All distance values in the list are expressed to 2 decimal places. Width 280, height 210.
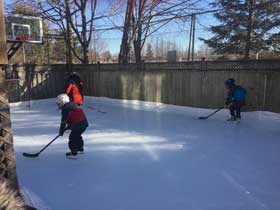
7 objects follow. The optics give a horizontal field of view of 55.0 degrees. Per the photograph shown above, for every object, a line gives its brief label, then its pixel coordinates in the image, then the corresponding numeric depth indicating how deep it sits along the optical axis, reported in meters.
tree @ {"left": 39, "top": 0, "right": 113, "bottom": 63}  12.32
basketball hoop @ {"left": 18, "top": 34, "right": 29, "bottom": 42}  8.78
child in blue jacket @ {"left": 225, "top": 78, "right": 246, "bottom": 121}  6.38
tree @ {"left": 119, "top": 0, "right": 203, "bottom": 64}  11.36
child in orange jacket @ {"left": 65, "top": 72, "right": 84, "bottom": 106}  6.33
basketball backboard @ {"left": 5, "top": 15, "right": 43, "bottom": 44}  9.02
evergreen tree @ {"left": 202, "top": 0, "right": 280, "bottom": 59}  10.50
